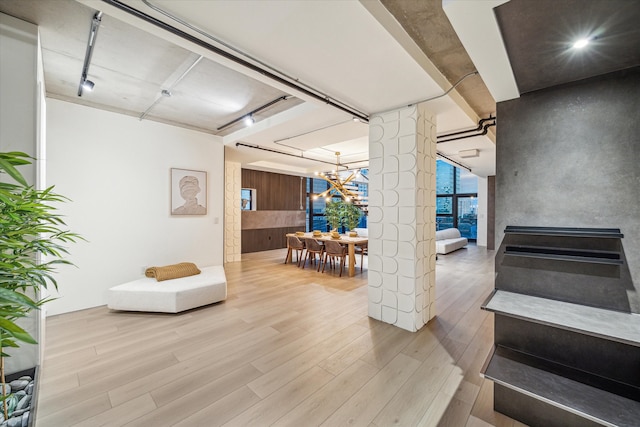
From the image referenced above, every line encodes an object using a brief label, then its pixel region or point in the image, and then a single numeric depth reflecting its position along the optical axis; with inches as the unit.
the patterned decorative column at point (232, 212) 268.1
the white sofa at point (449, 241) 307.0
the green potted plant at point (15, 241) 32.6
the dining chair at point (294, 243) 249.0
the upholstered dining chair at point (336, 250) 211.8
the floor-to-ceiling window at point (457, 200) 408.2
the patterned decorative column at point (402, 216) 115.6
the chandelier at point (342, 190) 253.6
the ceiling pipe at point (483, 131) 156.8
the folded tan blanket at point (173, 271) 145.6
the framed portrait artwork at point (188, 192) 174.2
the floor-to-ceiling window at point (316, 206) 407.2
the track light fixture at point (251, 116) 135.6
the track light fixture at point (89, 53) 81.2
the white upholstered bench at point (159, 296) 131.4
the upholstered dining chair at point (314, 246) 234.4
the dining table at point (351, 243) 212.8
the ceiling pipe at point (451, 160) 239.1
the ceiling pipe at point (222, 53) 63.1
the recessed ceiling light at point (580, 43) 55.1
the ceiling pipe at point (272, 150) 201.7
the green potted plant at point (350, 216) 244.8
